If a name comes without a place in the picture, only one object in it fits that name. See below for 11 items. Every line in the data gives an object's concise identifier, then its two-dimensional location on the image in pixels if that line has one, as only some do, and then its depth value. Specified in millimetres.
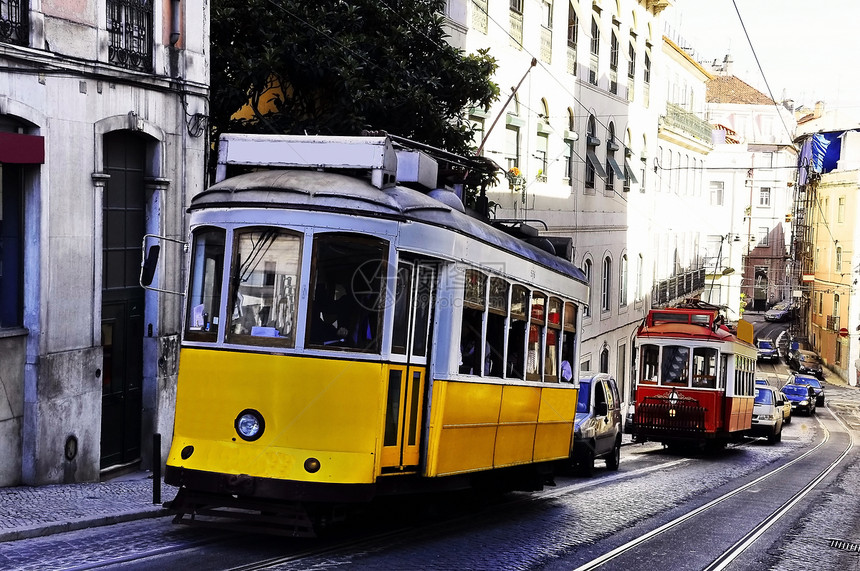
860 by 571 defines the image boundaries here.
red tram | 24703
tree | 17406
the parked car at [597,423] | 19016
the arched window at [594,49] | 36000
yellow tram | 9156
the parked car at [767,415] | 31016
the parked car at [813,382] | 50750
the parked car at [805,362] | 66362
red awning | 12391
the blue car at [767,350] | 70875
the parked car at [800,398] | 48094
